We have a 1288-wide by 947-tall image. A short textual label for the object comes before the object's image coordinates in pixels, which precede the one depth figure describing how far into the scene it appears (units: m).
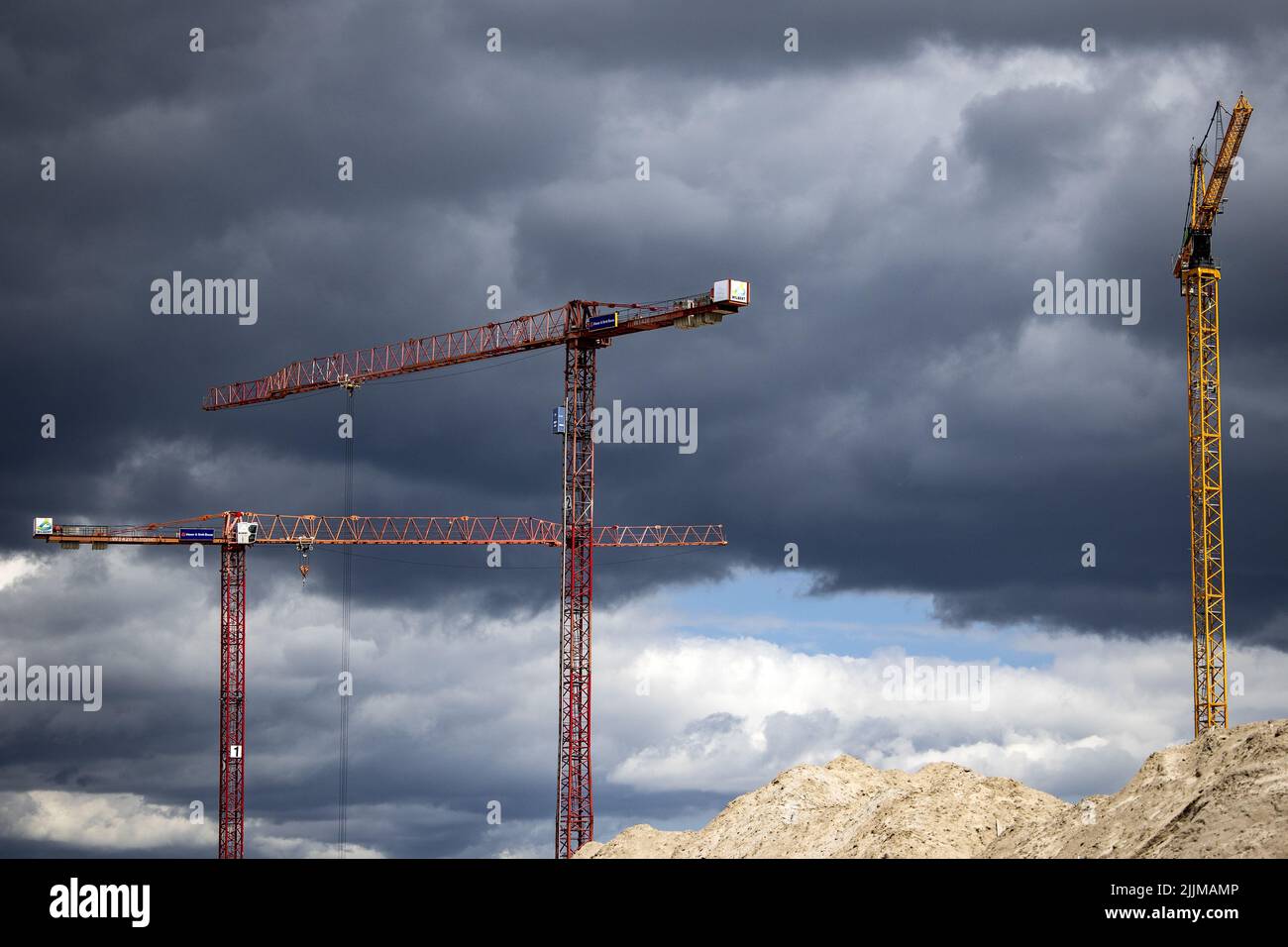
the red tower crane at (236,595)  132.50
